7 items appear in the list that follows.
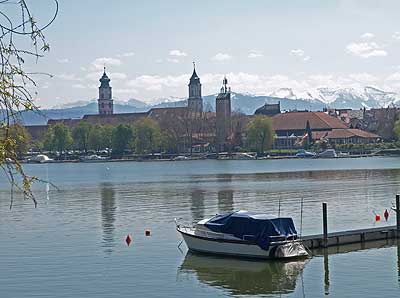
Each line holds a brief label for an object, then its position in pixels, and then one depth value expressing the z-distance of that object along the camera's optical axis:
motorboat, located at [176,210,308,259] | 34.00
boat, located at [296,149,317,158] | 195.38
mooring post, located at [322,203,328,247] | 36.12
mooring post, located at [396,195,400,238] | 39.06
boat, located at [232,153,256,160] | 193.38
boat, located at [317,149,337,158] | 191.88
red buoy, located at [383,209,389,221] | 49.01
